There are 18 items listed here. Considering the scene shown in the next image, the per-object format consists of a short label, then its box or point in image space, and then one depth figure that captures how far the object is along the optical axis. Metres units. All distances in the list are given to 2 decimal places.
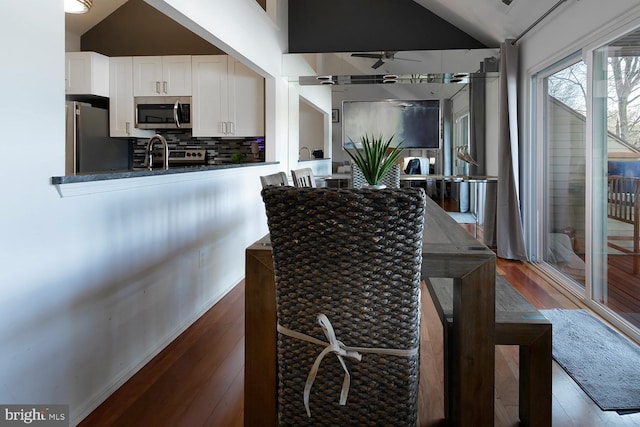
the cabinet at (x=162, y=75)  5.43
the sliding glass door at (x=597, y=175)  2.87
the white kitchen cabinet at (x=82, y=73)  5.36
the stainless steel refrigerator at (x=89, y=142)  5.21
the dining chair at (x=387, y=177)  3.93
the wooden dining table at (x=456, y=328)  1.38
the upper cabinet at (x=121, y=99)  5.58
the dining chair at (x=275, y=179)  2.14
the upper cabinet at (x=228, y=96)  5.33
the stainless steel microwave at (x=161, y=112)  5.55
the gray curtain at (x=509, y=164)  4.82
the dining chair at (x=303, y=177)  2.99
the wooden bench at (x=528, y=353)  1.66
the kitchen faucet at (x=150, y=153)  3.38
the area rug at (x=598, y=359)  2.07
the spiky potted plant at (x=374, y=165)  2.77
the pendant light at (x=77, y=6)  3.52
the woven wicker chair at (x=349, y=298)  1.17
